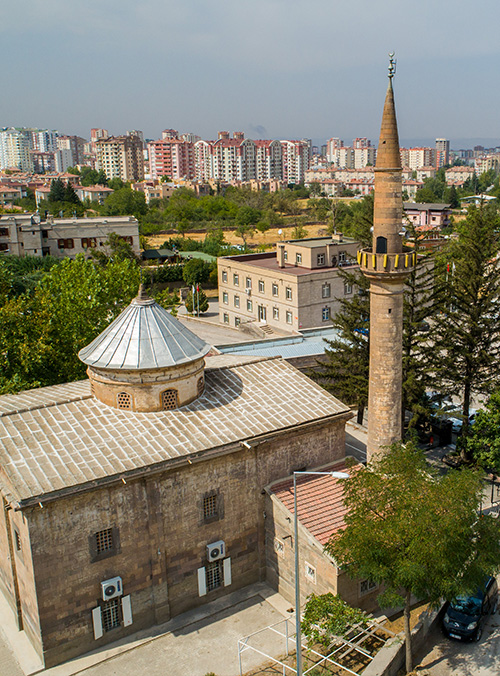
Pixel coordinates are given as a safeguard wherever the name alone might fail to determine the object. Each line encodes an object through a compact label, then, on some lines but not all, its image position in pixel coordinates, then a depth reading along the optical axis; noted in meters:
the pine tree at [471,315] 30.84
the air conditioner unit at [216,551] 21.95
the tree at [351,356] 33.59
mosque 19.31
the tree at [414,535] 17.25
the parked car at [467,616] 20.38
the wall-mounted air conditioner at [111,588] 19.86
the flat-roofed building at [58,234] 80.62
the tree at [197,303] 69.22
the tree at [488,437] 27.30
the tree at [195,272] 80.62
